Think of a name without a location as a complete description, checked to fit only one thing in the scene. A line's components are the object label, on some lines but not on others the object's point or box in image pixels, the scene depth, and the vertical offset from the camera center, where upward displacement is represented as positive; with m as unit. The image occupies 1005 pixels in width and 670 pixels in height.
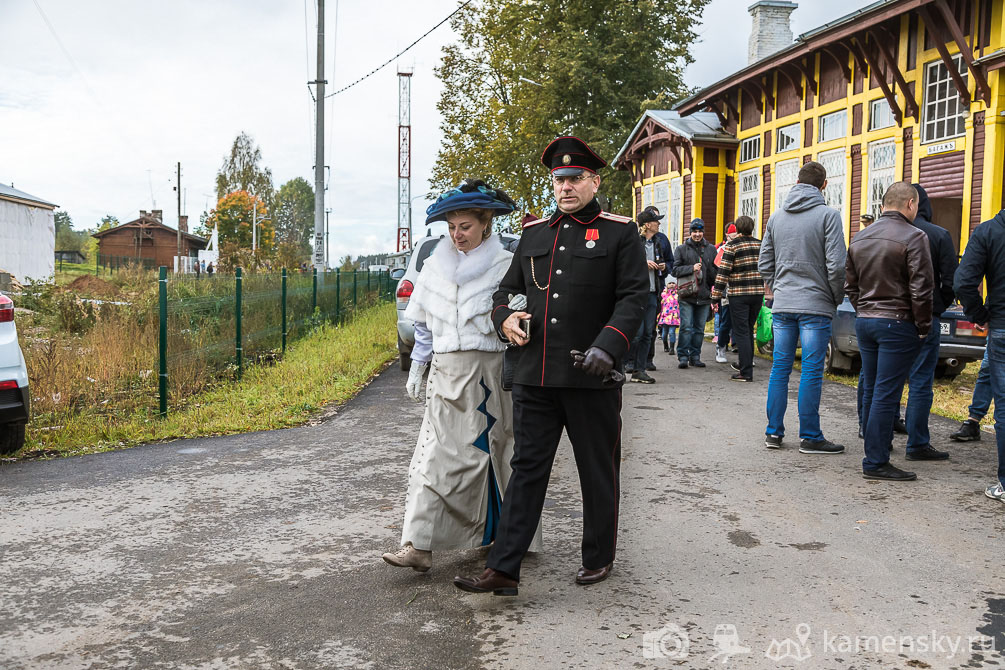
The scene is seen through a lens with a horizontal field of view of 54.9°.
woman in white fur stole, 4.41 -0.48
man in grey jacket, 7.18 +0.11
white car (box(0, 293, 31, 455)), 6.96 -0.63
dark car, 9.93 -0.41
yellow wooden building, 14.52 +3.66
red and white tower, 57.93 +7.73
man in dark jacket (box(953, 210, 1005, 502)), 5.83 +0.10
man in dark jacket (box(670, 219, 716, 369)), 12.54 +0.13
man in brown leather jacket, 6.31 -0.01
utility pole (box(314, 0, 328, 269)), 24.14 +4.19
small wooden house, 90.75 +5.02
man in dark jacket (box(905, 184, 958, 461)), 6.93 -0.61
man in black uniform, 4.16 -0.20
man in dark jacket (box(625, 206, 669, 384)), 11.27 +0.09
